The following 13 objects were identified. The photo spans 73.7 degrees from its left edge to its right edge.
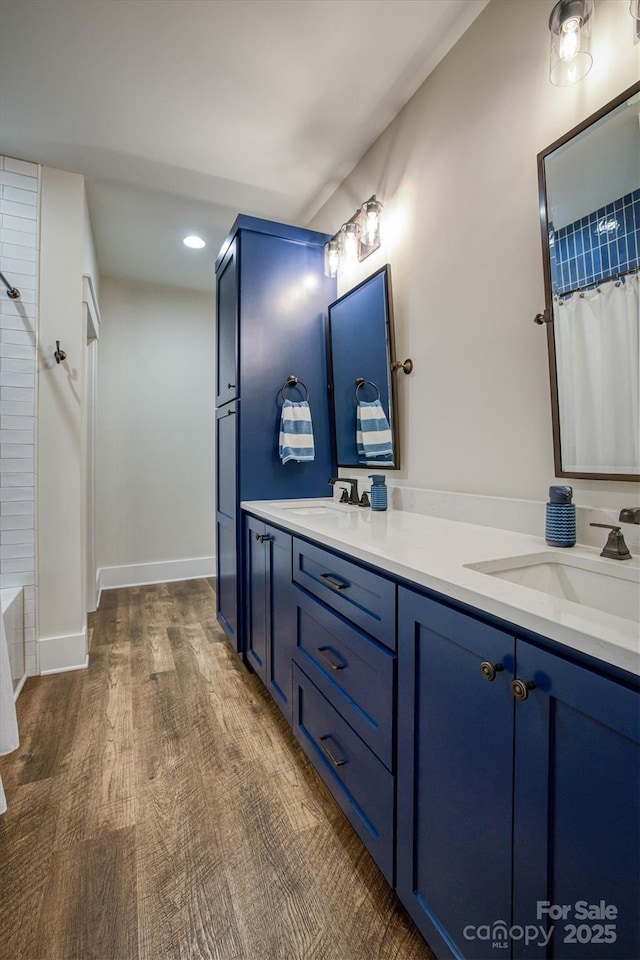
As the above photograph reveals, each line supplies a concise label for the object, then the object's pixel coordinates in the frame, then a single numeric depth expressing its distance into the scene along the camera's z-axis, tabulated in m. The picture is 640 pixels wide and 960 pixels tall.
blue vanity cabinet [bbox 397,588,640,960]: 0.55
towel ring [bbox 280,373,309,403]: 2.35
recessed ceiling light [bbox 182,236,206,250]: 3.06
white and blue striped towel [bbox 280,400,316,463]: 2.26
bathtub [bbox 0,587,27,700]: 2.08
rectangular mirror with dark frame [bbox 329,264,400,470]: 1.99
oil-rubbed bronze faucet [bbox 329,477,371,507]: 2.06
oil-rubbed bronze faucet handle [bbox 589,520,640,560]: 0.99
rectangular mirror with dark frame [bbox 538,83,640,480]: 1.04
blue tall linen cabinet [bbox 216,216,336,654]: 2.26
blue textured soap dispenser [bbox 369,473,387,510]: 1.88
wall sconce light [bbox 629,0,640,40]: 0.94
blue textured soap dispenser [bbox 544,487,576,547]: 1.12
